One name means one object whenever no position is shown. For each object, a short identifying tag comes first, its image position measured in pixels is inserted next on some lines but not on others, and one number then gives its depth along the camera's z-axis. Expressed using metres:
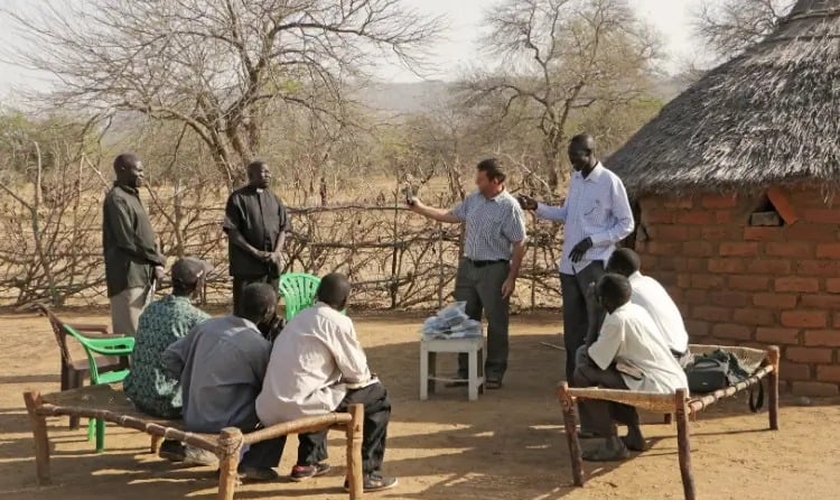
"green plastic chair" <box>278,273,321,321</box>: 7.27
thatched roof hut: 6.66
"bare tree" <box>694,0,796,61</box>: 30.48
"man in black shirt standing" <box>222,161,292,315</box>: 6.59
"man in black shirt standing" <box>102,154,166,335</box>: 6.10
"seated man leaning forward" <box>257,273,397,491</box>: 4.45
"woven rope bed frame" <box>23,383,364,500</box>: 3.97
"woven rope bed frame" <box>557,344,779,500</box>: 4.52
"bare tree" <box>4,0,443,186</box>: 14.46
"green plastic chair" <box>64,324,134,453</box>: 5.52
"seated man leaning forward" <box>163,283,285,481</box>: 4.50
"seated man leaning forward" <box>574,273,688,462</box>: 4.96
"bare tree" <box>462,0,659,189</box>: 31.38
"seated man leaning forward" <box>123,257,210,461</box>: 4.82
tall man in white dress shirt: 6.11
